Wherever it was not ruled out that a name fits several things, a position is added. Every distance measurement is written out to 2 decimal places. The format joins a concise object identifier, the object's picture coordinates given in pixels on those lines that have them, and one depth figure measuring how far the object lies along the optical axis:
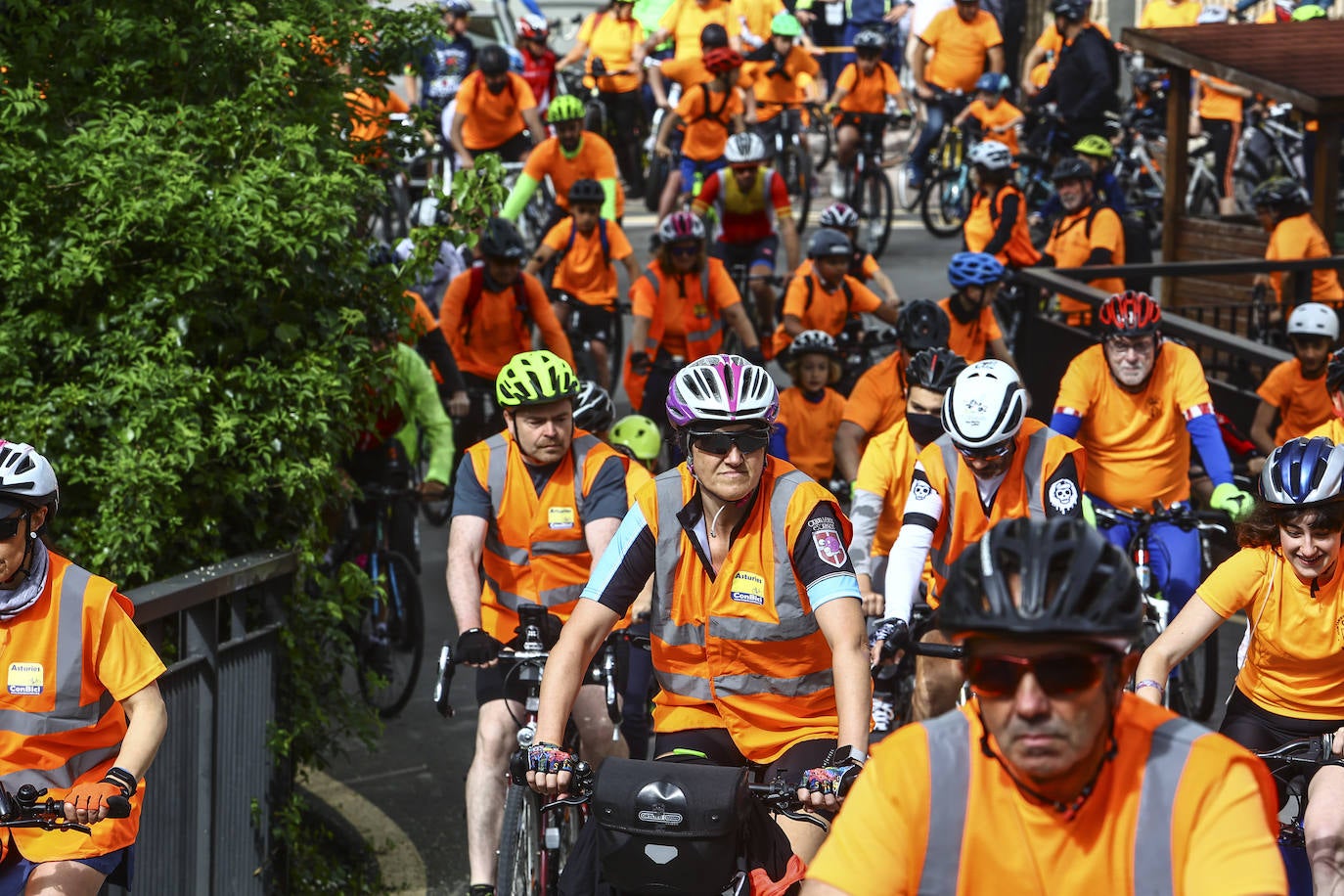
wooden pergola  14.46
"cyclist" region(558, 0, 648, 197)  21.91
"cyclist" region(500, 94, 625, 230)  15.30
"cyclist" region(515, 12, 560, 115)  20.33
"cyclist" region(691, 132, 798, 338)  15.47
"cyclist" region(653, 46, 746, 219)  17.72
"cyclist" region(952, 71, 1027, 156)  19.64
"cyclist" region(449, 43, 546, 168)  17.16
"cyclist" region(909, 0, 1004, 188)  20.56
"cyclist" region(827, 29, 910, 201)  19.97
